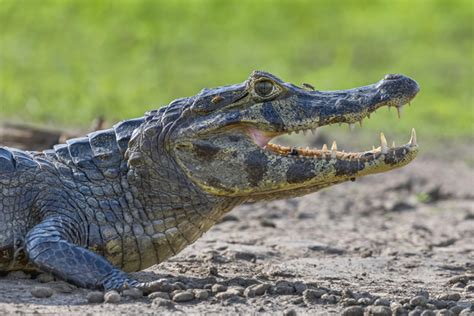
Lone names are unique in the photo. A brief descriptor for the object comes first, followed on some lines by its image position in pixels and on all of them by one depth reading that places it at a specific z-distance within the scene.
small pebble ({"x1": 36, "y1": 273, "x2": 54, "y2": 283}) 11.99
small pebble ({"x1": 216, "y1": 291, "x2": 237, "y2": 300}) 11.29
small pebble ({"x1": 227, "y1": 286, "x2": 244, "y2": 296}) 11.44
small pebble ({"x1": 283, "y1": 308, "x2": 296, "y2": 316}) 10.75
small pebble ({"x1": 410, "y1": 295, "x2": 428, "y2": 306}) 11.44
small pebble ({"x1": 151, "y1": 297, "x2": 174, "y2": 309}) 10.84
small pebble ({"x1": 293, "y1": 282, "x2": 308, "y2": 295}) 11.91
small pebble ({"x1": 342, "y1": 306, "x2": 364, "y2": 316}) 10.98
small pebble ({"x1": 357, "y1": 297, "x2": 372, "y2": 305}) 11.43
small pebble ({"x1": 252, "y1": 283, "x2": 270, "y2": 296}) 11.56
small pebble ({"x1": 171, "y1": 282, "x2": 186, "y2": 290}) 11.41
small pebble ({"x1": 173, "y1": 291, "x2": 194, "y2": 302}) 11.07
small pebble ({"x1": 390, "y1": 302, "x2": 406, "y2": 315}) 11.14
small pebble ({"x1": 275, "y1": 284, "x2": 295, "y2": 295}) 11.75
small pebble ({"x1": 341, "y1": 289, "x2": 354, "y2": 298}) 11.73
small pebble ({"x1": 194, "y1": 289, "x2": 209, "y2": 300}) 11.27
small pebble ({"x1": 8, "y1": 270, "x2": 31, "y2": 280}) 12.26
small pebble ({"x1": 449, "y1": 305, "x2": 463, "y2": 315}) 11.34
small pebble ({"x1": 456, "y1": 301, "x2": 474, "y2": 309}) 11.68
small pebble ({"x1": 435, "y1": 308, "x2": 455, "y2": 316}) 11.16
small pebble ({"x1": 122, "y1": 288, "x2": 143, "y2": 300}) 11.17
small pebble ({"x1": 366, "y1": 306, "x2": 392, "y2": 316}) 10.97
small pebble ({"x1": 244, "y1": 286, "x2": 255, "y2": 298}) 11.48
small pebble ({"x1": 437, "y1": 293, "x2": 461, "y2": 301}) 12.13
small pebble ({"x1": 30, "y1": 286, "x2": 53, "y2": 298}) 11.06
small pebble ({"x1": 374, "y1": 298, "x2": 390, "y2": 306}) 11.36
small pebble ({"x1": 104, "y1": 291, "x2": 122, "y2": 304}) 10.89
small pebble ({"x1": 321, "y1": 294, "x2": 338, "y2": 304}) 11.56
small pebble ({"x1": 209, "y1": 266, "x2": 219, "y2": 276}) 13.17
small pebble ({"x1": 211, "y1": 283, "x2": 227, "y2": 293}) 11.57
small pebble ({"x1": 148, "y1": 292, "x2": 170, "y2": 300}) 11.12
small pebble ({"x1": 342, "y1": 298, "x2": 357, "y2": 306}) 11.40
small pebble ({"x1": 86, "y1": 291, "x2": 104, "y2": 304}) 10.91
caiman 12.73
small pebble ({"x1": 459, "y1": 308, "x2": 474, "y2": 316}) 11.15
